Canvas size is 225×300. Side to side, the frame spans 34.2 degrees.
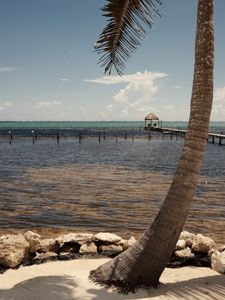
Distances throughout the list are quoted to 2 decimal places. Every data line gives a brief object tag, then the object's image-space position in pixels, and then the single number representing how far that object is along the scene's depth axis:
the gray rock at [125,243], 9.27
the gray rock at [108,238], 9.55
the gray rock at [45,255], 8.72
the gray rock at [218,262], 7.68
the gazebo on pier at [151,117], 80.13
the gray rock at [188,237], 9.37
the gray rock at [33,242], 9.10
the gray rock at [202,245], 8.95
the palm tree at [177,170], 5.85
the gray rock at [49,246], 9.19
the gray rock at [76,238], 9.37
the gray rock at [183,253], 8.74
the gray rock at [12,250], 8.00
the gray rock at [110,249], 9.09
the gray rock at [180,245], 8.98
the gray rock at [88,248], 9.12
